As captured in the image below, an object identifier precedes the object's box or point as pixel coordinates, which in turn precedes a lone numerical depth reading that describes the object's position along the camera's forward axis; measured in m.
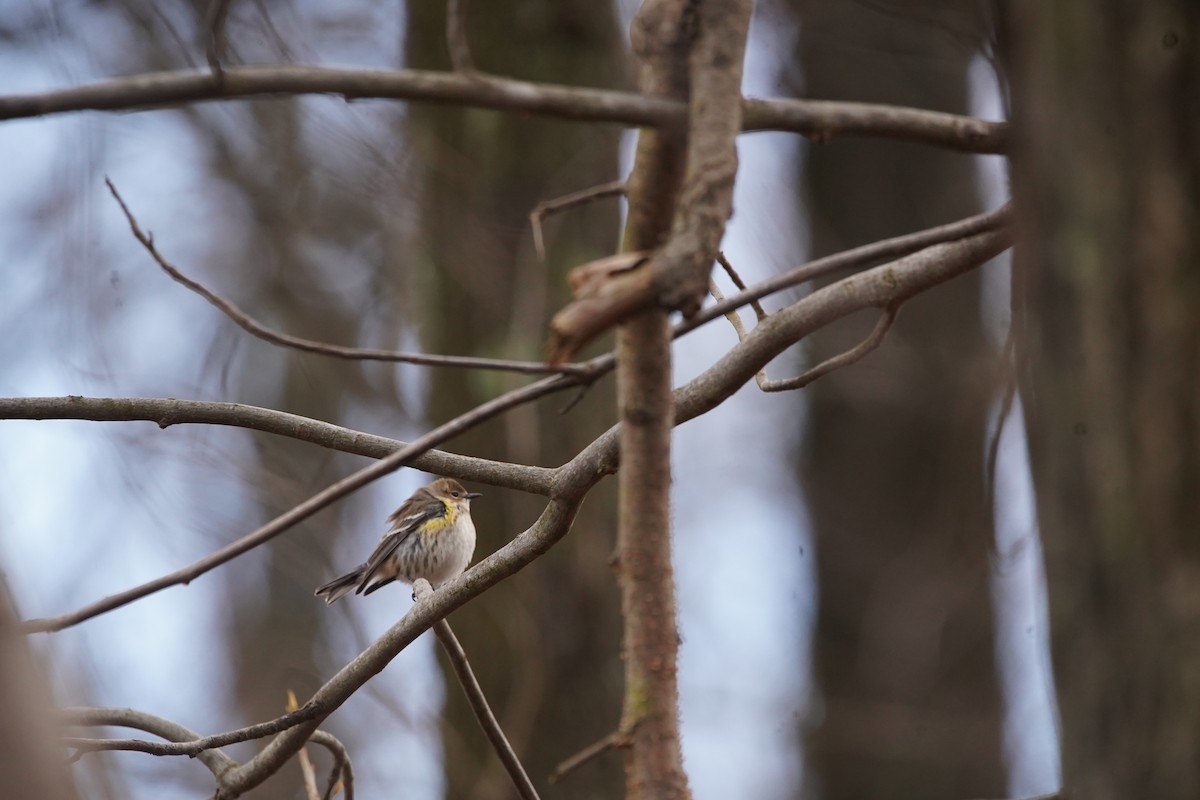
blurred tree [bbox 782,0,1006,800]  14.45
